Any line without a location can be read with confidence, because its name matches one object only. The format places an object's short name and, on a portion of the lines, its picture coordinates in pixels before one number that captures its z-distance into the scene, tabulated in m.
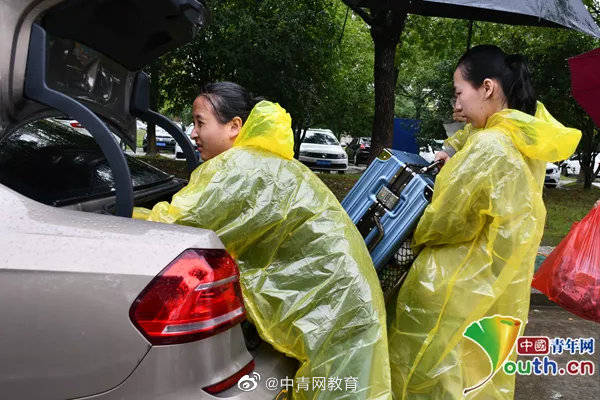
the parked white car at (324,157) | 20.92
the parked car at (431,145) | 16.83
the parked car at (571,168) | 29.69
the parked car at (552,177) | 18.95
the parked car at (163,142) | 27.44
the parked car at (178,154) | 20.57
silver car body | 1.49
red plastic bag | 2.97
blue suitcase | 2.47
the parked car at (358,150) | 28.33
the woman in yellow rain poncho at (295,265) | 1.93
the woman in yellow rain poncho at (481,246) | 2.32
